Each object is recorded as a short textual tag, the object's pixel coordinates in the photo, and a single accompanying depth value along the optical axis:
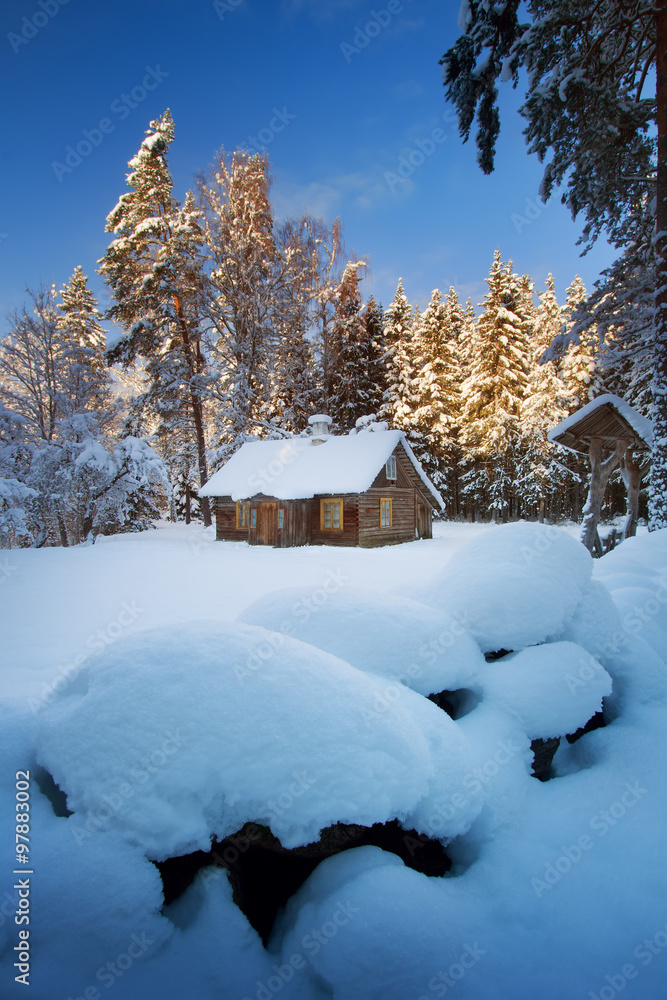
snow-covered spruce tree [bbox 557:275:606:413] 24.86
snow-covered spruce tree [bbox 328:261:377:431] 27.05
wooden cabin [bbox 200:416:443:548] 18.77
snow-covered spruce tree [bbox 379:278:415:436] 28.28
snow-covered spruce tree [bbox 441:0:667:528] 7.46
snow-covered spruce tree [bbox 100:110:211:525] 21.86
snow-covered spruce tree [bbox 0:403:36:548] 11.06
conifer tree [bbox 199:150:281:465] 21.53
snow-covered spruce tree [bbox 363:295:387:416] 28.97
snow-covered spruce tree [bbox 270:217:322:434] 22.94
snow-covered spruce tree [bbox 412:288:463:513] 28.64
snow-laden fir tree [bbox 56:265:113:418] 18.09
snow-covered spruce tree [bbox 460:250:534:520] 27.45
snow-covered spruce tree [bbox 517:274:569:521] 25.83
